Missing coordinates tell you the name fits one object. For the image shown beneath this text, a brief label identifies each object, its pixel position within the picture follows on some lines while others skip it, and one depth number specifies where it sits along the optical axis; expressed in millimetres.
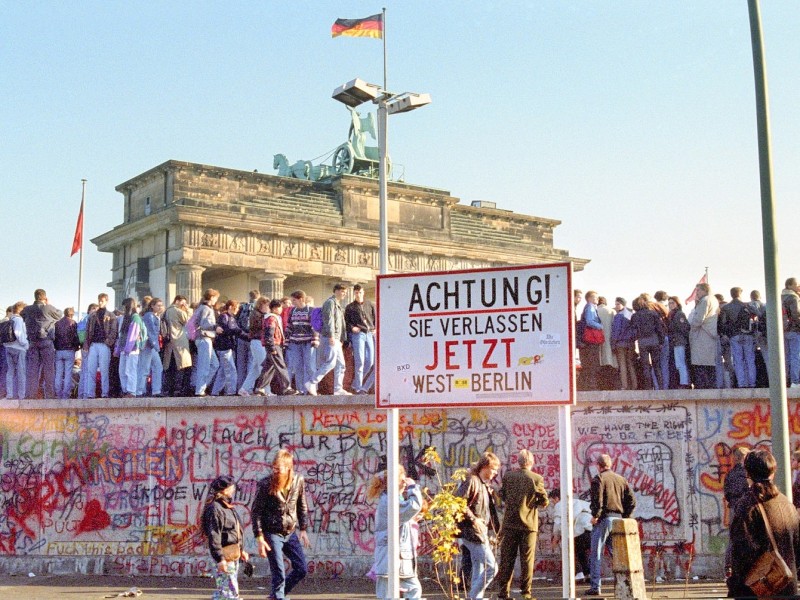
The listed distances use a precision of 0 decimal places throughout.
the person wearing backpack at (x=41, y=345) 17109
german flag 23016
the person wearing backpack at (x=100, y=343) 16891
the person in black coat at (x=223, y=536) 10305
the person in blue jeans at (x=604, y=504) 13016
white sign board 8555
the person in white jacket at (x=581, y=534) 13938
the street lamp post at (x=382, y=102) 16594
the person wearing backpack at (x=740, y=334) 15539
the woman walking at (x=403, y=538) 11773
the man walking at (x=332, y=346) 16359
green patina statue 52344
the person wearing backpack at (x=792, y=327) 15406
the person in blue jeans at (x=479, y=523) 11852
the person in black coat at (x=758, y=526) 6691
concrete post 10680
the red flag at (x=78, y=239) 37188
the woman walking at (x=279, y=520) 11070
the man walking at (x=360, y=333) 16672
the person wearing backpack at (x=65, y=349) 17109
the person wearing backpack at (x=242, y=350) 16736
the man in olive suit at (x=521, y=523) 11766
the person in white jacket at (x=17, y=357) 17047
